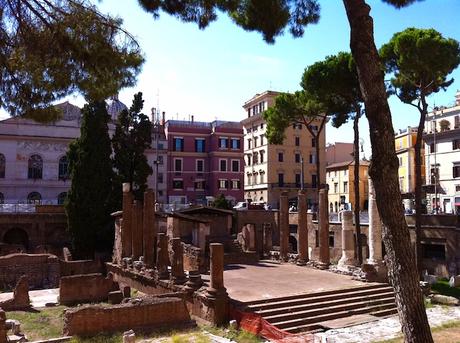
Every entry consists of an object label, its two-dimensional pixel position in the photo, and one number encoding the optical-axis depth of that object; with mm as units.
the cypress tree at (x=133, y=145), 34938
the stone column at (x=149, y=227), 22094
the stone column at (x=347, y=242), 21047
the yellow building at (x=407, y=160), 51031
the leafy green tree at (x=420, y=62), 20781
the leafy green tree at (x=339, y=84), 25359
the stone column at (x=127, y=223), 25480
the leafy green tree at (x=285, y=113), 31297
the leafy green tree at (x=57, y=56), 10664
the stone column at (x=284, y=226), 24062
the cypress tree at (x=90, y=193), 32406
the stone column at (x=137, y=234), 24438
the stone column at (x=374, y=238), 18797
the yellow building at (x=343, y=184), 55938
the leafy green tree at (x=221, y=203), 39000
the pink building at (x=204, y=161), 50219
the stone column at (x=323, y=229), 21672
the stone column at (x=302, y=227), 22641
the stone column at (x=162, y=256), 19516
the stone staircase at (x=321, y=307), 14461
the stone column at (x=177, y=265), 17734
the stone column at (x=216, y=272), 15375
